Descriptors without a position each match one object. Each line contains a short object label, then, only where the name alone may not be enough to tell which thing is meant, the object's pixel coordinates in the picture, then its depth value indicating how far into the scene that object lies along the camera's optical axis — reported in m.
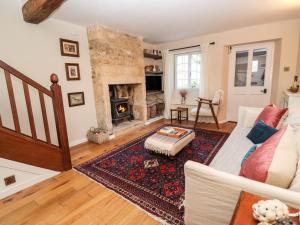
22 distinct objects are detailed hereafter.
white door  4.00
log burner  4.06
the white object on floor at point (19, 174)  1.84
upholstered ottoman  2.37
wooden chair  4.06
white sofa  0.83
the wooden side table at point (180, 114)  4.69
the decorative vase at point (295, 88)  3.14
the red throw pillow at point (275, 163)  0.89
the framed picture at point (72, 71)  3.12
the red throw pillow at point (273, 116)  2.08
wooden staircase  1.82
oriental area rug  1.68
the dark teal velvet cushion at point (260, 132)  1.83
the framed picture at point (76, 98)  3.22
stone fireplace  3.42
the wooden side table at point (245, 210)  0.68
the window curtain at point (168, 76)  4.98
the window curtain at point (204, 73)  4.31
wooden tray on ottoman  2.62
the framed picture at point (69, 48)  3.01
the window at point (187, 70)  4.76
